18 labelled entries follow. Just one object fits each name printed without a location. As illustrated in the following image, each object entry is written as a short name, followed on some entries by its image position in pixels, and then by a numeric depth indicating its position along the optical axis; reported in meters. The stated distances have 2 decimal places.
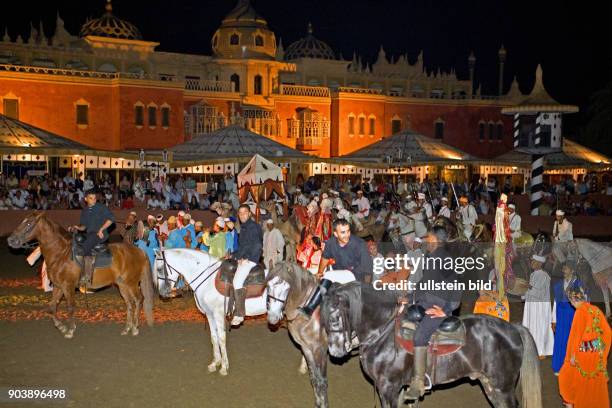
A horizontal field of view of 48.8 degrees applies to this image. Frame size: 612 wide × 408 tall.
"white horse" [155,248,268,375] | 9.91
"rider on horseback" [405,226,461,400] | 7.11
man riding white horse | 9.86
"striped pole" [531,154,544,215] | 28.47
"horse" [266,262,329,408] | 7.97
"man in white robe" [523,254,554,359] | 10.55
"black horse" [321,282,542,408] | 7.17
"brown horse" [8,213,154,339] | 11.70
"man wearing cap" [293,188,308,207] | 22.81
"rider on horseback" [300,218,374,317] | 8.44
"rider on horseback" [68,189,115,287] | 11.86
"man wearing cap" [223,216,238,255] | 14.26
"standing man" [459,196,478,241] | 16.19
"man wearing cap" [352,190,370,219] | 21.77
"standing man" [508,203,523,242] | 14.49
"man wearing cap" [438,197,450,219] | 18.14
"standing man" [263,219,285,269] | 14.87
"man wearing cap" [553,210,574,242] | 14.52
